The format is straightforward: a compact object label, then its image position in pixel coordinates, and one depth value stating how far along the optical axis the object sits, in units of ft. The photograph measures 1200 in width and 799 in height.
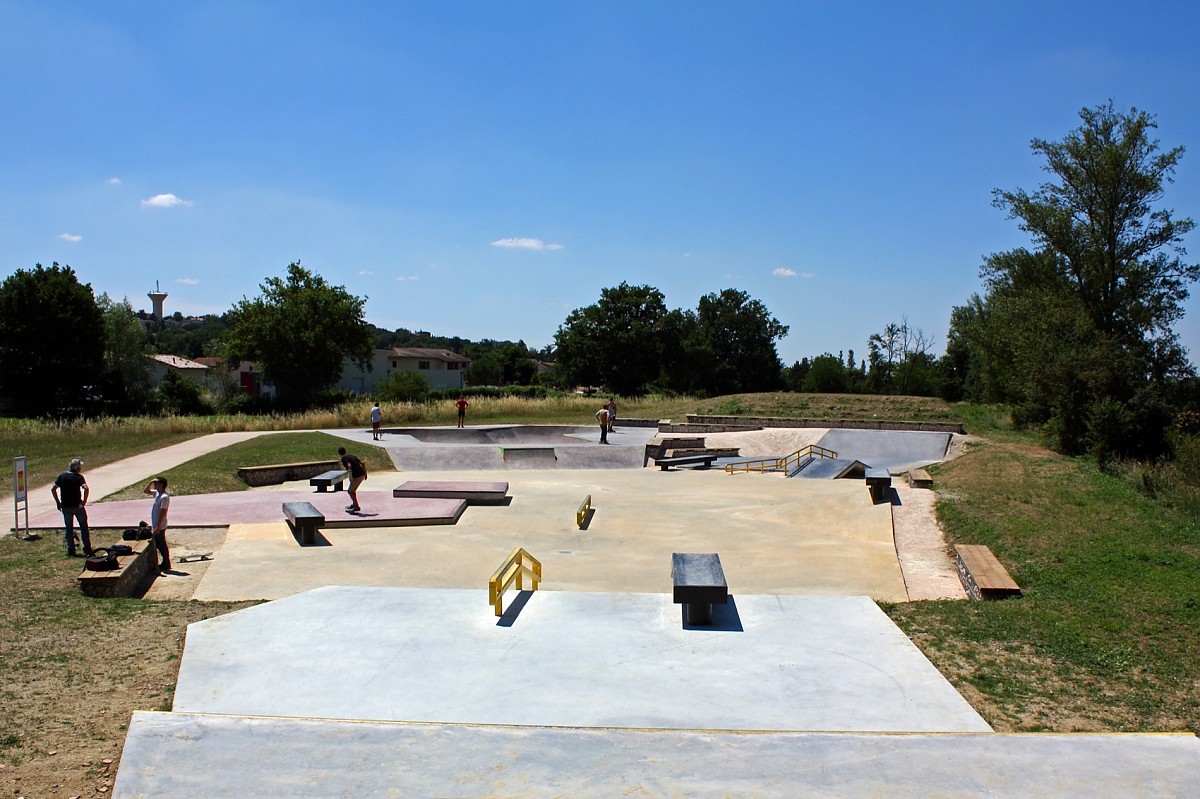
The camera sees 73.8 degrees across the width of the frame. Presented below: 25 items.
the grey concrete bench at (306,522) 41.63
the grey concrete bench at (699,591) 26.32
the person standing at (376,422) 88.84
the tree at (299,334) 155.74
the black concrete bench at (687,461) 76.18
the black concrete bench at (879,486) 53.72
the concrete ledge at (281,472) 65.00
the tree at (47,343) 146.30
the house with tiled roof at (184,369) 236.02
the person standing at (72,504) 36.29
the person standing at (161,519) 35.47
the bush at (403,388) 140.97
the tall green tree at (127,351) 165.37
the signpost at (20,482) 40.45
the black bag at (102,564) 31.63
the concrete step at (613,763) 15.39
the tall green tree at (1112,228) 108.78
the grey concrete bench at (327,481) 59.14
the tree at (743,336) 281.13
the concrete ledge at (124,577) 30.60
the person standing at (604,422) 87.97
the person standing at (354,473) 49.16
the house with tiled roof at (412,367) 241.35
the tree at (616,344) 209.97
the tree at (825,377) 194.39
